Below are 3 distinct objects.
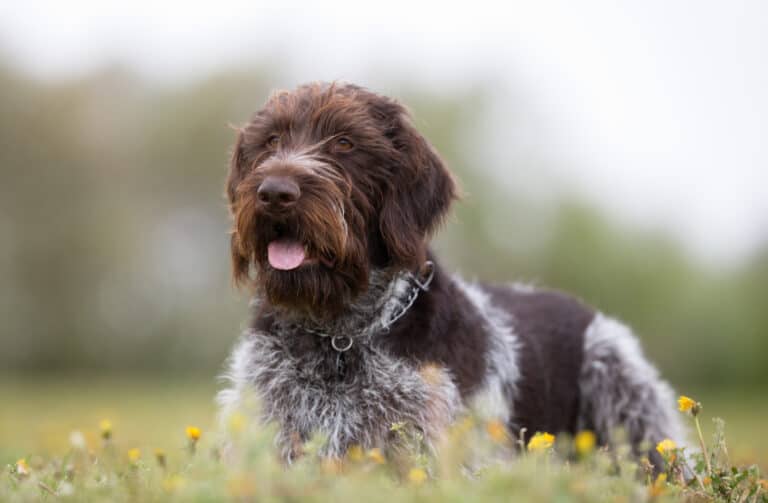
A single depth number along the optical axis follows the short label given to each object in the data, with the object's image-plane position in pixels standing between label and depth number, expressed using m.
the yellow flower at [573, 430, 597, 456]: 5.75
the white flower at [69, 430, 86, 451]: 7.24
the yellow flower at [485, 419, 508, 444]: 6.48
